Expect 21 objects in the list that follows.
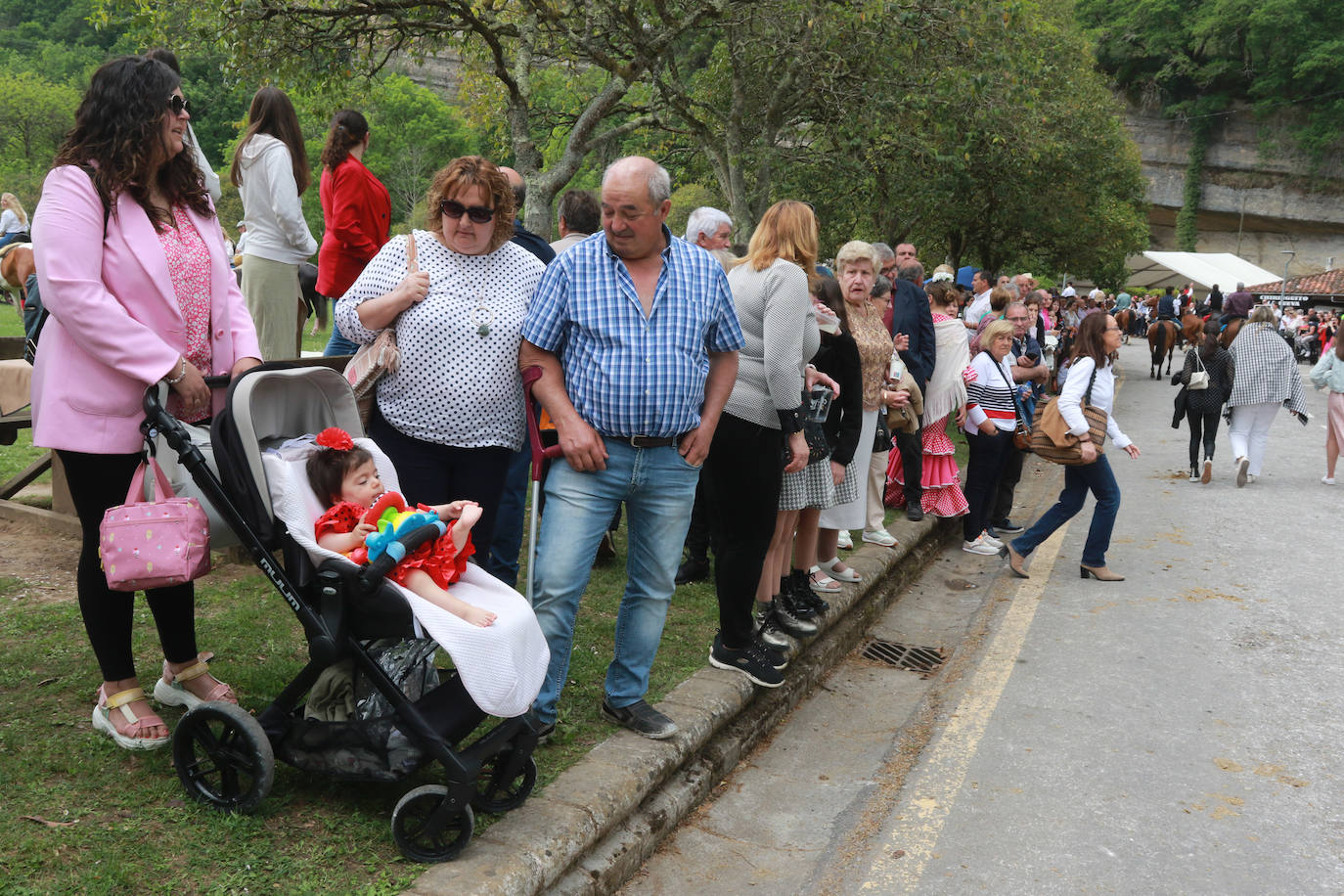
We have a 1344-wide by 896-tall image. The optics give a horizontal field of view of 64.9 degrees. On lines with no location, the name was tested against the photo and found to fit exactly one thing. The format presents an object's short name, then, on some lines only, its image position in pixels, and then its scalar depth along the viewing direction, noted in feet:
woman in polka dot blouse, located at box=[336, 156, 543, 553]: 12.48
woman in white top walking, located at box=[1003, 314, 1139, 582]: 24.17
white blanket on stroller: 9.89
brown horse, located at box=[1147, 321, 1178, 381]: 86.07
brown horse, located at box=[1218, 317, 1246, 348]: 40.93
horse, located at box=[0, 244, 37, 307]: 20.79
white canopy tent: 108.47
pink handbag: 10.23
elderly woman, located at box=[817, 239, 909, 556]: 20.88
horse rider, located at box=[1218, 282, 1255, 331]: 40.70
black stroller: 10.05
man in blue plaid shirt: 12.26
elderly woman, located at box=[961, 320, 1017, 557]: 26.58
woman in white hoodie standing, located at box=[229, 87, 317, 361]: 18.88
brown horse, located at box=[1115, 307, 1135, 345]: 91.97
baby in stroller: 10.37
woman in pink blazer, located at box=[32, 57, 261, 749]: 10.73
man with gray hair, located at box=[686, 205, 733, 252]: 19.21
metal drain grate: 19.36
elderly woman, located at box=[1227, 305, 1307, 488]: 38.06
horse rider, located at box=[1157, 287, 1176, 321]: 99.32
